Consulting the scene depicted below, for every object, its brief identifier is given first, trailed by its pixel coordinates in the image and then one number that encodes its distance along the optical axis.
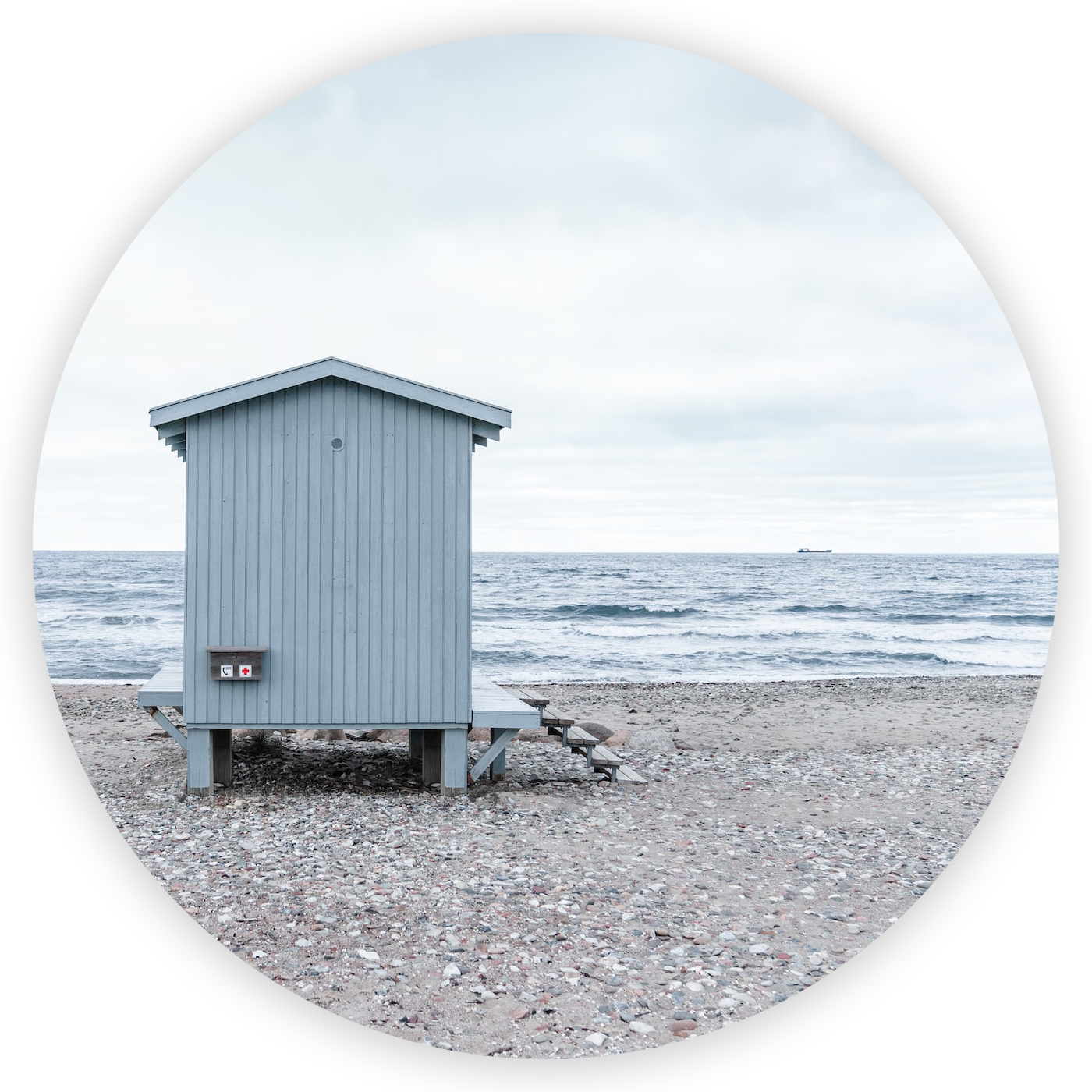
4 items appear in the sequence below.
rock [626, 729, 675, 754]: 10.07
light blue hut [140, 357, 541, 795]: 6.99
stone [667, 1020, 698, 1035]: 3.52
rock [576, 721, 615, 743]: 10.77
